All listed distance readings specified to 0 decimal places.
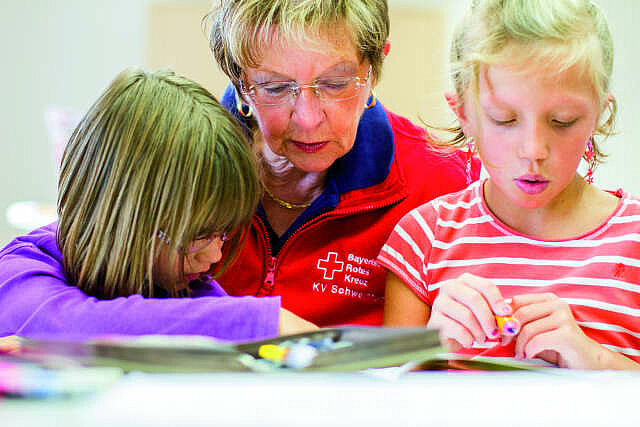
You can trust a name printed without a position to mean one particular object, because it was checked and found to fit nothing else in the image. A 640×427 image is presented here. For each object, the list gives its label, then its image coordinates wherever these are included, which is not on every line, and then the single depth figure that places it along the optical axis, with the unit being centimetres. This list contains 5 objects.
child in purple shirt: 159
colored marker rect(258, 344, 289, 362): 143
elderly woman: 174
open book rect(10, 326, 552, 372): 137
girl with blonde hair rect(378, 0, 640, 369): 157
